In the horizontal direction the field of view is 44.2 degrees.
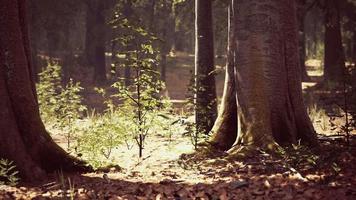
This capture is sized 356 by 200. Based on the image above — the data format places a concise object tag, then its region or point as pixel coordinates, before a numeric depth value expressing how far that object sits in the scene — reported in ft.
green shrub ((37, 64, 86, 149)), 32.91
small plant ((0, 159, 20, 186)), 17.18
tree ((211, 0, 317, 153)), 23.95
